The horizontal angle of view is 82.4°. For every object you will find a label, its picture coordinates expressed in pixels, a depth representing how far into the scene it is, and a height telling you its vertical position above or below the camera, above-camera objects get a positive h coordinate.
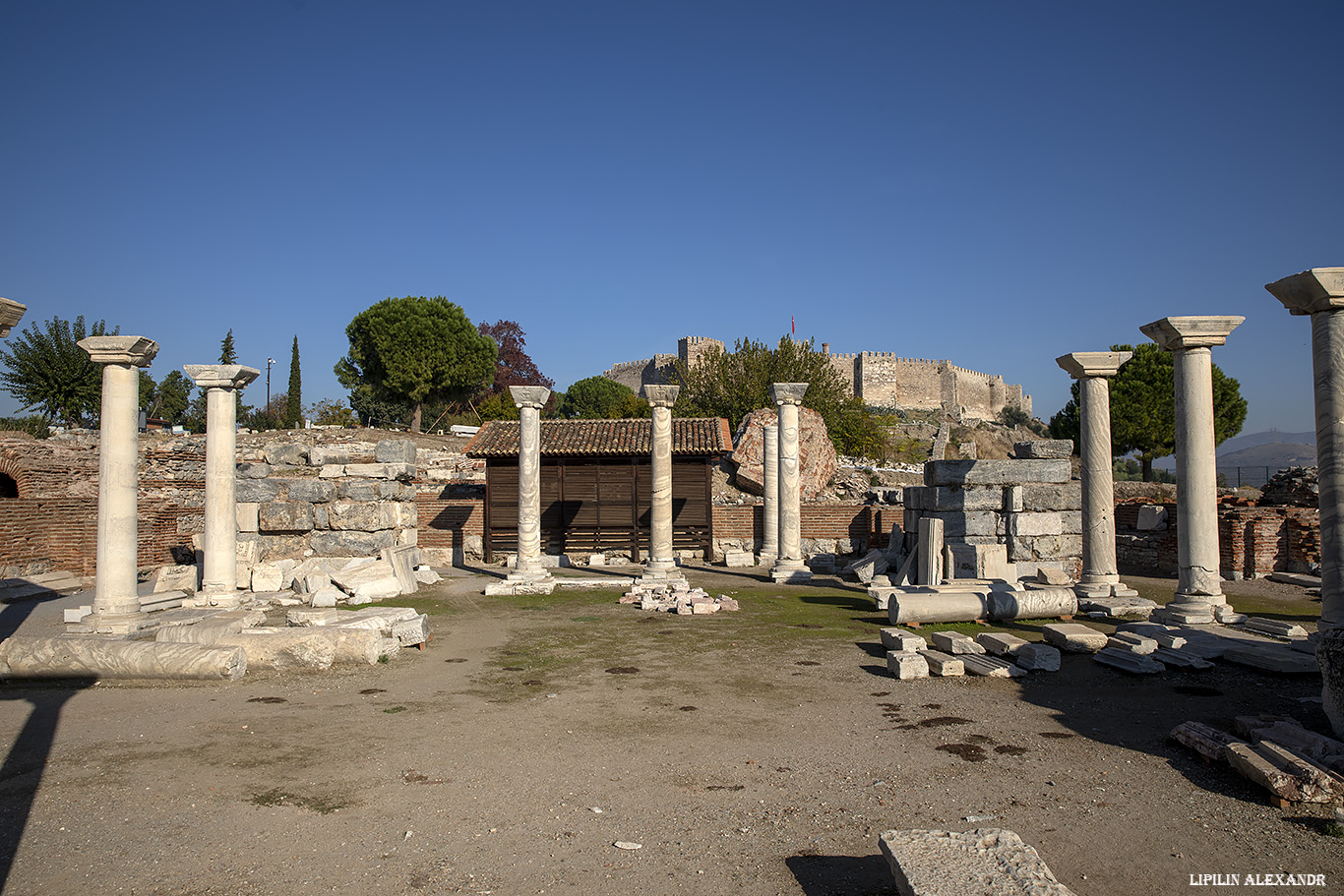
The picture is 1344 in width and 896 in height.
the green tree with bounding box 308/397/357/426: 43.40 +3.65
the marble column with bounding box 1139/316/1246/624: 10.63 +0.25
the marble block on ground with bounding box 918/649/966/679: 8.45 -2.06
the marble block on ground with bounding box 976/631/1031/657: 8.86 -1.91
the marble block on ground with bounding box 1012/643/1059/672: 8.52 -1.98
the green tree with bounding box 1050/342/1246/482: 42.41 +4.15
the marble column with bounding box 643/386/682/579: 16.50 -0.10
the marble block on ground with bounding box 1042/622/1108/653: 9.23 -1.92
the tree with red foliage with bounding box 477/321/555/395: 60.01 +9.90
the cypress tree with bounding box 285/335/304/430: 46.94 +5.32
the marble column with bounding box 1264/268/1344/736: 7.62 +0.82
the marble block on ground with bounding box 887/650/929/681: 8.34 -2.04
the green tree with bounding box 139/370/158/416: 40.12 +5.03
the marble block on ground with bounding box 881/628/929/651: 8.98 -1.91
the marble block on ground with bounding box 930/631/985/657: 8.96 -1.93
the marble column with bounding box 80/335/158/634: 10.63 -0.09
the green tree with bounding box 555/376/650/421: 72.25 +7.82
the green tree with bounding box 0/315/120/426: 31.83 +4.47
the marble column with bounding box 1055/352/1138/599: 12.89 +0.10
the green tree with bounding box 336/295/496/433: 44.50 +7.44
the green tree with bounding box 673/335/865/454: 38.94 +4.97
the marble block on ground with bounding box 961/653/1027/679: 8.33 -2.05
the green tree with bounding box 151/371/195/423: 53.62 +5.75
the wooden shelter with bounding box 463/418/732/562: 22.52 -0.33
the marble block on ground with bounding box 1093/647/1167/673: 8.30 -2.00
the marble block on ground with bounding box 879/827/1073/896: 3.63 -1.91
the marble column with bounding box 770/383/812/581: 17.78 -0.30
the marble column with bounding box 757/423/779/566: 20.48 -0.37
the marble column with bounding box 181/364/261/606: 13.34 +0.07
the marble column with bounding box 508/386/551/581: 16.25 -0.03
